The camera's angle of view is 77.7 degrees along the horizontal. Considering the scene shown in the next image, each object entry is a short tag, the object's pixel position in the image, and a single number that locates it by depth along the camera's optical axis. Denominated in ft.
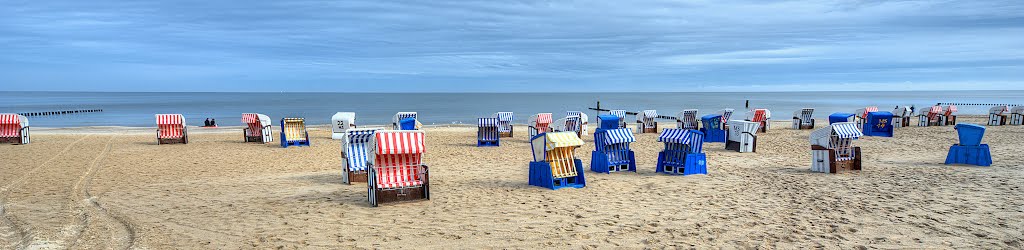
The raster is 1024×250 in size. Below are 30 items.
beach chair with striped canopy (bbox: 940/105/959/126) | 82.99
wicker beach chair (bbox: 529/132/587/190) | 31.40
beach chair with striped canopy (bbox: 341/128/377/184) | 33.44
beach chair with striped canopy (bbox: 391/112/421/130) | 64.09
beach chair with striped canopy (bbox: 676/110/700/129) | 73.56
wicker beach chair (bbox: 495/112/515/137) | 69.34
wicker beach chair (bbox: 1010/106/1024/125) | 84.08
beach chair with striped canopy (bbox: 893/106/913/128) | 81.76
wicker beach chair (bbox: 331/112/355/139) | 67.97
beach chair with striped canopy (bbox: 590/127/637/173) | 37.83
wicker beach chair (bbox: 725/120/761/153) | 50.26
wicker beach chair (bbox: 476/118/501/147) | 58.18
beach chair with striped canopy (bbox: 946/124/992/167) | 39.47
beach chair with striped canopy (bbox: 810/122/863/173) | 36.94
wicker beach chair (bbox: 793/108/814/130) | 81.56
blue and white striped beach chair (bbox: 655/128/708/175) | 36.32
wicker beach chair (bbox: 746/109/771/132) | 77.87
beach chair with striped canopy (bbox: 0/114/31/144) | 59.41
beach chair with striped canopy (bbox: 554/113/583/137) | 61.16
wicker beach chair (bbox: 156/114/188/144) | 60.75
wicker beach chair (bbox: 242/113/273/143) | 61.11
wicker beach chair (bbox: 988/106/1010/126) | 83.39
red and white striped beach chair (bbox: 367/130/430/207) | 27.22
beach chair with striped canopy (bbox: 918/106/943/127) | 82.33
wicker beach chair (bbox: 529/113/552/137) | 64.80
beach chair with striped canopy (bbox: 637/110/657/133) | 76.89
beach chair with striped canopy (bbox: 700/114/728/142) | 59.90
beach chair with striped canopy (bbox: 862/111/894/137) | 66.64
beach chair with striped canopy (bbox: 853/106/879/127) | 76.16
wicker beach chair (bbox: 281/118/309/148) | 57.88
